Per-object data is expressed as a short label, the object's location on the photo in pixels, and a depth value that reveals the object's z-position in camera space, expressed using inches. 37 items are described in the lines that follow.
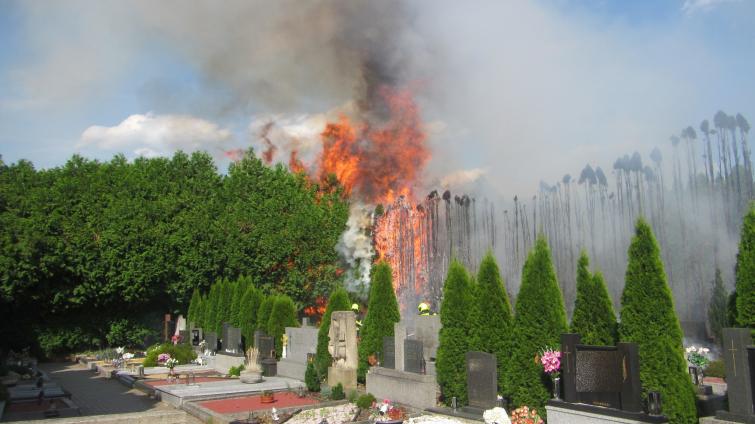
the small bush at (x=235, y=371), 947.9
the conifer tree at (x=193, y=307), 1433.3
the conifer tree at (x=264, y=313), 1107.3
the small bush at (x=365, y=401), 639.8
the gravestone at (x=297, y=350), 892.1
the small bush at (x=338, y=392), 692.1
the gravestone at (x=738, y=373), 386.3
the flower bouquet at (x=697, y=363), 665.0
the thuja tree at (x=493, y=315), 583.2
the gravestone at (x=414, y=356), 661.9
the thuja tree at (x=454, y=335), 615.8
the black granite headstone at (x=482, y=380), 556.4
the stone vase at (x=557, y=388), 495.2
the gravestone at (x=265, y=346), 977.5
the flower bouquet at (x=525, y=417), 493.4
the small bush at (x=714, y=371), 829.8
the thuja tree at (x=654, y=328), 442.3
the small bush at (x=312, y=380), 752.3
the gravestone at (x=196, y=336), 1310.3
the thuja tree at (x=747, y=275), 413.7
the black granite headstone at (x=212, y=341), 1179.7
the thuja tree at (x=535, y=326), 541.0
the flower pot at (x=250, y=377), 834.2
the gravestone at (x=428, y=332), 782.5
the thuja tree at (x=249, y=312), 1151.0
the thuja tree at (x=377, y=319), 797.9
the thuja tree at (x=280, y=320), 1051.9
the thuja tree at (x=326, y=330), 826.2
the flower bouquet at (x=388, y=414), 518.9
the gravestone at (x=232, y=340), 1092.5
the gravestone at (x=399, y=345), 690.8
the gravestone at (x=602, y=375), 443.2
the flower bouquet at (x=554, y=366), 497.3
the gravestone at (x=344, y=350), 759.1
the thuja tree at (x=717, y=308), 1107.8
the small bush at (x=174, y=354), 1125.1
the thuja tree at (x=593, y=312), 499.5
